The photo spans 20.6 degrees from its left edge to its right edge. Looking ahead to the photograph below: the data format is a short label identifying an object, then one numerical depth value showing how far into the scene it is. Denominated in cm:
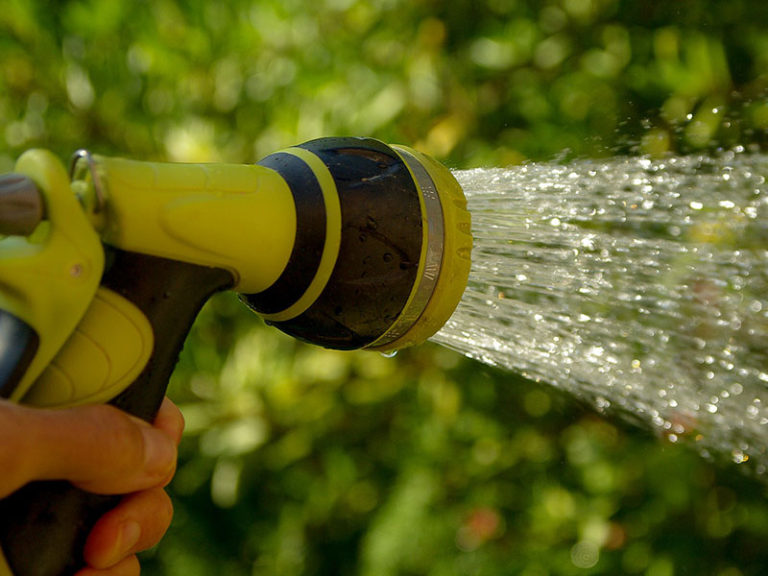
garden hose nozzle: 49
